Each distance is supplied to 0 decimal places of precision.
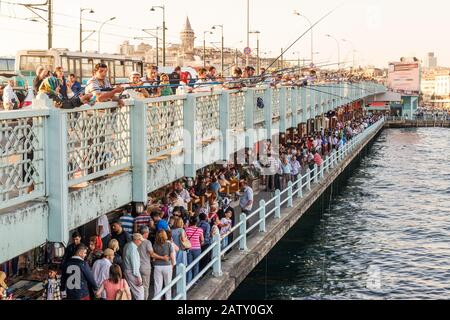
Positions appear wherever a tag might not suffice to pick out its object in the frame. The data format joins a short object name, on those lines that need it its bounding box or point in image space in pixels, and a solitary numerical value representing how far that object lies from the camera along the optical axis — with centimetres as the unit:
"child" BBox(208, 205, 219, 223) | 1335
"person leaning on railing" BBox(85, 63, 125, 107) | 958
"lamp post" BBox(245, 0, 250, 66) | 4306
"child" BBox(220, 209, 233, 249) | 1345
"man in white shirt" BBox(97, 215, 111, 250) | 1091
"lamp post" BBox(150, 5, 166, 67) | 4824
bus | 2570
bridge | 760
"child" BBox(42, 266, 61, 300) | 937
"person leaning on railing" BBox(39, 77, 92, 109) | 860
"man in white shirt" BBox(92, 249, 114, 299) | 899
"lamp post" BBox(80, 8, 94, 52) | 4241
